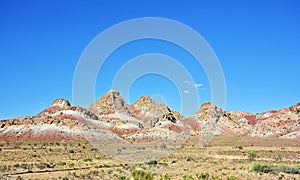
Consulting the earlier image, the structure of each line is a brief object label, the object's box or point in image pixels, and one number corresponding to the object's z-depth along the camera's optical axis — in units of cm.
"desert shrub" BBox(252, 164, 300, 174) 3195
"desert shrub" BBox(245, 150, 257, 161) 4856
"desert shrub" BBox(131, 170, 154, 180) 2298
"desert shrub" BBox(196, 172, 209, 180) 2542
